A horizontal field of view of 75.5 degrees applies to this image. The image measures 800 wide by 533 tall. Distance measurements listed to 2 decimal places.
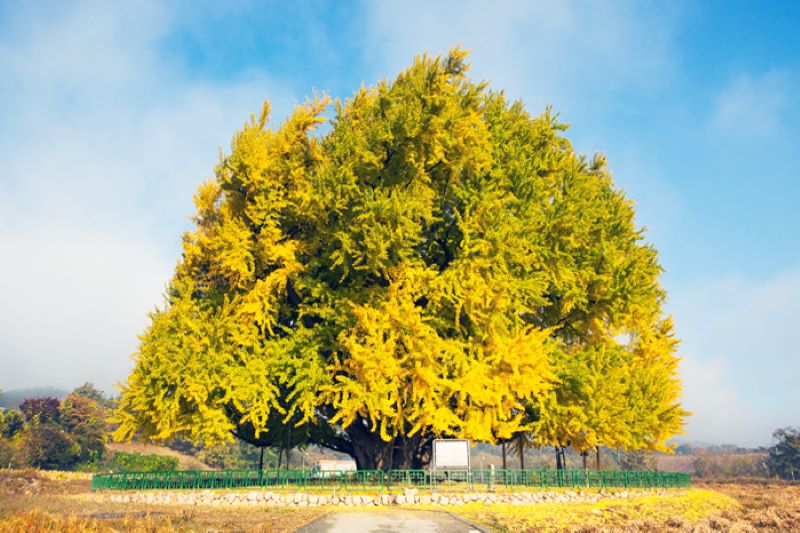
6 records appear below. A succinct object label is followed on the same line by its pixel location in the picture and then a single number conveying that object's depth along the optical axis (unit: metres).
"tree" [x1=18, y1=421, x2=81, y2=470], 48.00
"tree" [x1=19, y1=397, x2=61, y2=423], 59.47
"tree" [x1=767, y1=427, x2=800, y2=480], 71.31
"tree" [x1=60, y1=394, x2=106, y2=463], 53.53
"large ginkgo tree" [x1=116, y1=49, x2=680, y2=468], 19.59
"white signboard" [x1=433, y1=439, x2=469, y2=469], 19.58
